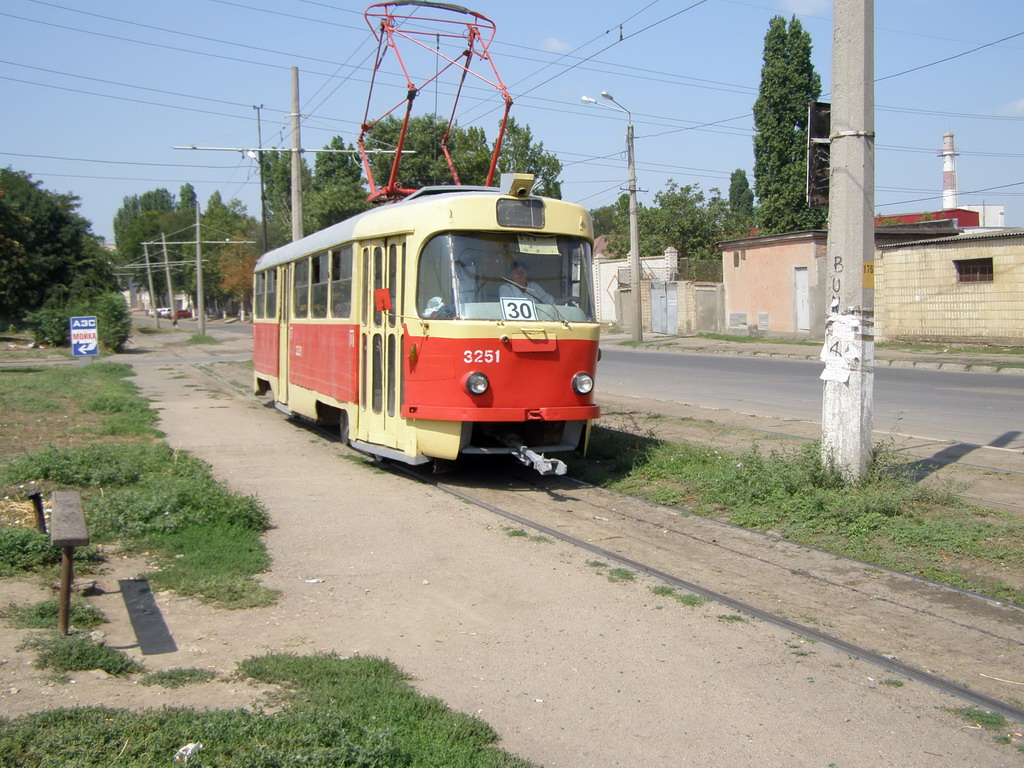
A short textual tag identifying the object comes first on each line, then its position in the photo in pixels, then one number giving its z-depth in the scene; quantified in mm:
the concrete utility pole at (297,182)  26422
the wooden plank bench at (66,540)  5156
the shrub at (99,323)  42812
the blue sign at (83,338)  26938
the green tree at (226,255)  84312
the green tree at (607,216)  70875
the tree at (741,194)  115625
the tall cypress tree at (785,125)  46938
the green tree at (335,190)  54188
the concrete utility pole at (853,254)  8594
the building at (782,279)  34438
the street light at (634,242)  34344
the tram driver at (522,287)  9656
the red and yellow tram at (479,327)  9367
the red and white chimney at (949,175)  56906
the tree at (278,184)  81688
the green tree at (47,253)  47938
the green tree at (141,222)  105438
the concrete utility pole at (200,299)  53416
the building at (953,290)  26609
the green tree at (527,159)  57562
